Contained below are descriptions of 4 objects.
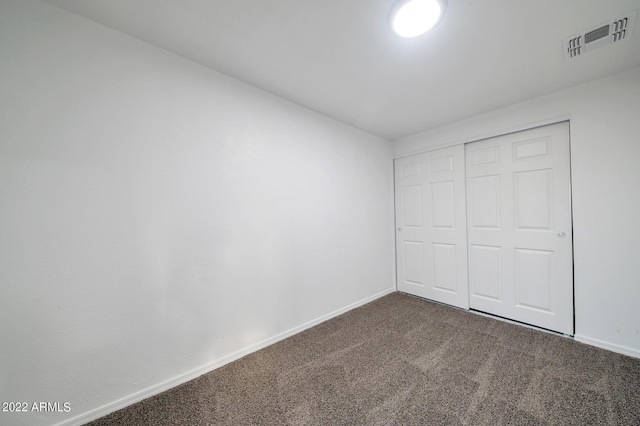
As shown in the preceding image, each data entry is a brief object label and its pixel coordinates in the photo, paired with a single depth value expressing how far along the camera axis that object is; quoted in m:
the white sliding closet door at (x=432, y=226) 2.86
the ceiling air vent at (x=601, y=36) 1.40
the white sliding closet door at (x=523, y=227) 2.19
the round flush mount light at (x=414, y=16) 1.25
